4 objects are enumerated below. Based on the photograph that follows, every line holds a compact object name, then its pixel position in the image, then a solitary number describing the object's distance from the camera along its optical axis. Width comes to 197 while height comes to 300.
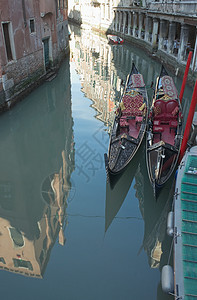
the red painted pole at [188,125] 6.37
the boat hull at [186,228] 3.70
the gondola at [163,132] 6.02
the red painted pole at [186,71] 9.05
